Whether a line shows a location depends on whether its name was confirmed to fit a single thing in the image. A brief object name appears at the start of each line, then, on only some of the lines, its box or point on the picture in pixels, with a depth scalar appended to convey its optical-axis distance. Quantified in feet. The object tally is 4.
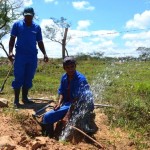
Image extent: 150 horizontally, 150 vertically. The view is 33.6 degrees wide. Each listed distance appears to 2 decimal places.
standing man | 14.76
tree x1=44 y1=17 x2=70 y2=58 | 74.81
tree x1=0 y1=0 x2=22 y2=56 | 50.08
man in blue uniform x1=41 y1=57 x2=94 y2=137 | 12.33
